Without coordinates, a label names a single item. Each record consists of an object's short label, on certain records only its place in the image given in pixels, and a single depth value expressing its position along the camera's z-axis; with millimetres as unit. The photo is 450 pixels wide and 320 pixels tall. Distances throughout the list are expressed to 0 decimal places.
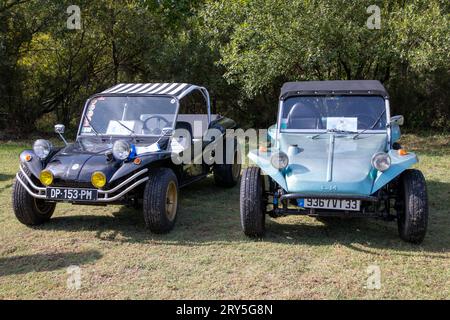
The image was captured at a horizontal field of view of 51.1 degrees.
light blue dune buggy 4371
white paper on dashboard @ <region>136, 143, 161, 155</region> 5273
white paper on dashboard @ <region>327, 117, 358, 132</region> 5305
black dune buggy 4715
